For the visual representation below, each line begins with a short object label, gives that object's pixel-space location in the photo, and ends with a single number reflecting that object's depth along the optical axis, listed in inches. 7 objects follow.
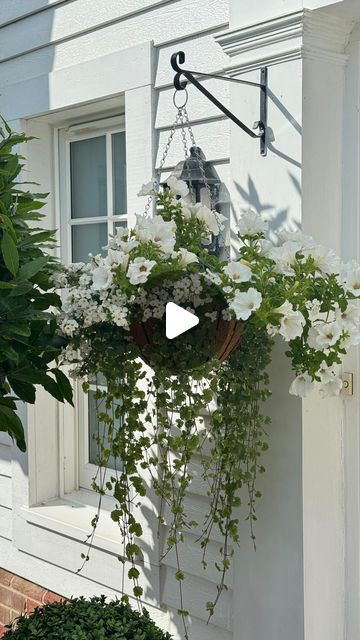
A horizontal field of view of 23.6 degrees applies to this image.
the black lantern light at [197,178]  106.7
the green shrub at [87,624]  102.7
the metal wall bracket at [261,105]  98.8
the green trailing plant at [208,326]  84.6
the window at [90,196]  138.7
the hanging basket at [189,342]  89.0
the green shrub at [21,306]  88.0
